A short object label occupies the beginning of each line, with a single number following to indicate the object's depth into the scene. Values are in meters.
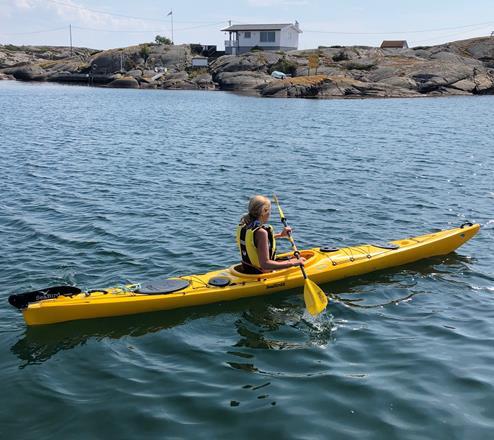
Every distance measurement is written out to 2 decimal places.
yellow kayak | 7.00
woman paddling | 7.42
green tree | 98.62
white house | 74.12
